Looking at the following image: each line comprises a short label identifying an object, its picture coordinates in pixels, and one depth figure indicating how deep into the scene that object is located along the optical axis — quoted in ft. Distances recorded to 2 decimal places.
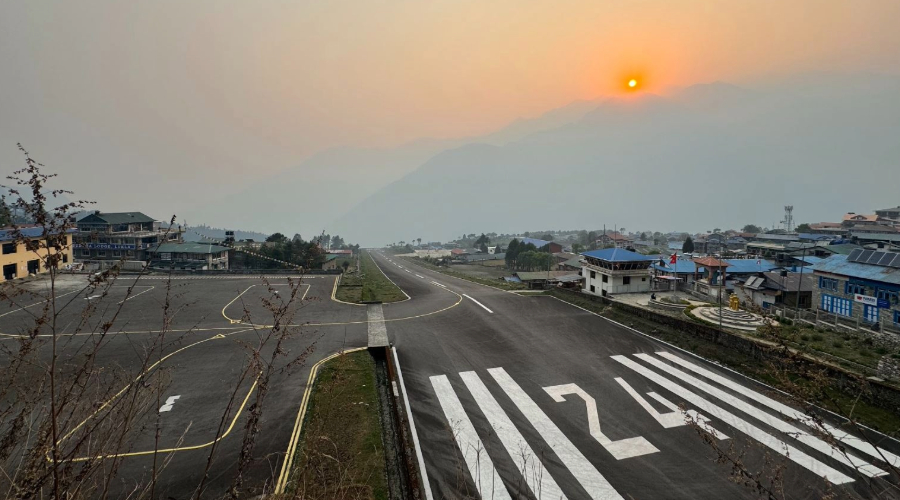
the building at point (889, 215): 338.30
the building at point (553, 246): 423.76
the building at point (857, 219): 326.44
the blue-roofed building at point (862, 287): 89.66
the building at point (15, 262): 157.65
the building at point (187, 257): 225.68
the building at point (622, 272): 135.13
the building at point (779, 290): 122.21
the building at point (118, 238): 231.30
